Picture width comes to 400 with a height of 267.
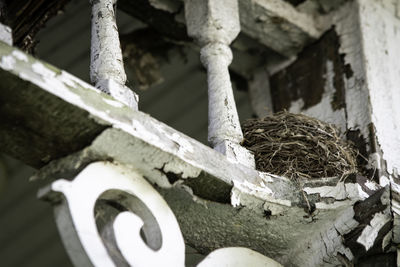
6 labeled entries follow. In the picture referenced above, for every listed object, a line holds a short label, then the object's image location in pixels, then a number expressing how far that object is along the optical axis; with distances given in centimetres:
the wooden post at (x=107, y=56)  637
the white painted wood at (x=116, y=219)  560
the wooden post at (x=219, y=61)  699
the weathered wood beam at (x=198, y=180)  569
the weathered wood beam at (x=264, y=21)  874
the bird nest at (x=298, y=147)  732
